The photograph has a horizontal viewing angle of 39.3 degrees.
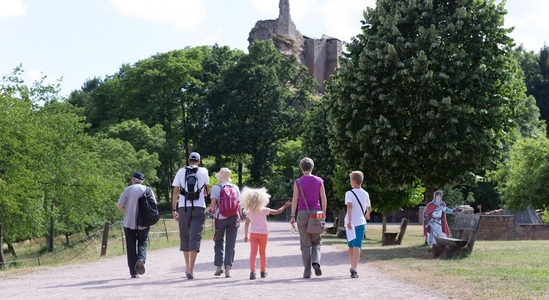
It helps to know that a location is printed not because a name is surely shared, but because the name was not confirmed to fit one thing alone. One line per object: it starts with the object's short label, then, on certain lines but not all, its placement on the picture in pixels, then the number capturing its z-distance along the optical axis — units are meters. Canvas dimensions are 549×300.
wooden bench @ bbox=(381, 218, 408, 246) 26.85
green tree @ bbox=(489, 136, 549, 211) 40.25
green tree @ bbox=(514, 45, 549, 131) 93.62
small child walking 13.32
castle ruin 106.06
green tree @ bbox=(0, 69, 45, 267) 35.00
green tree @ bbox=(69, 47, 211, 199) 72.12
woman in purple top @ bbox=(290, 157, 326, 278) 13.05
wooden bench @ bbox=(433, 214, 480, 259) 17.81
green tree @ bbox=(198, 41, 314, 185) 67.44
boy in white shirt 13.20
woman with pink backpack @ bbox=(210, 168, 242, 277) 13.44
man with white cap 13.21
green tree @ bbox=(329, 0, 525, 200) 22.61
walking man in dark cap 13.80
